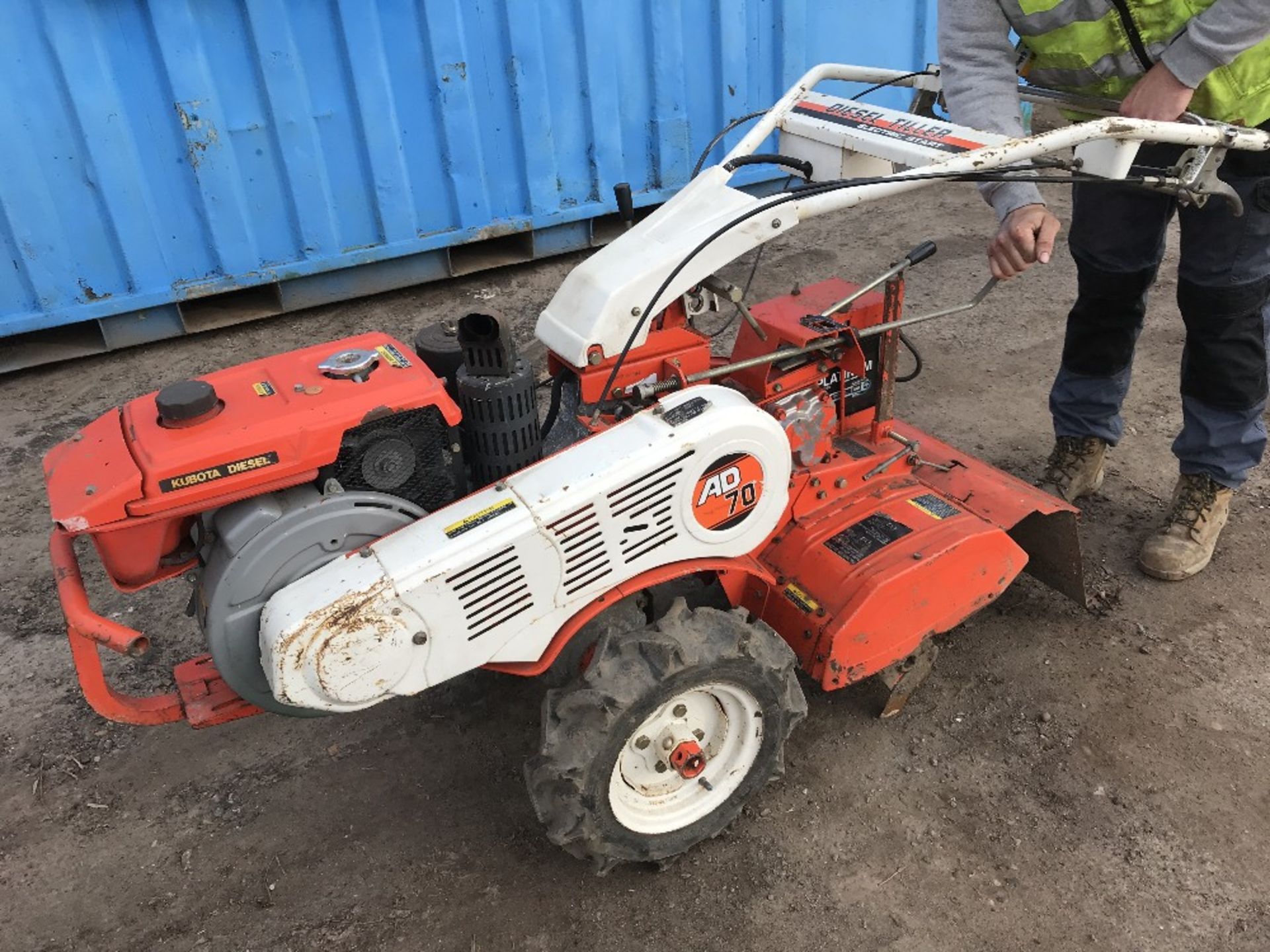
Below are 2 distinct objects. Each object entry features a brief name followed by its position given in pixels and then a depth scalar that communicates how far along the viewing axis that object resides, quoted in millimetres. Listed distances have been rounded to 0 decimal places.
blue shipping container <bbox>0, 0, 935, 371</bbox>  4680
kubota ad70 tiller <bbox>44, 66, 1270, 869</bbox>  2029
